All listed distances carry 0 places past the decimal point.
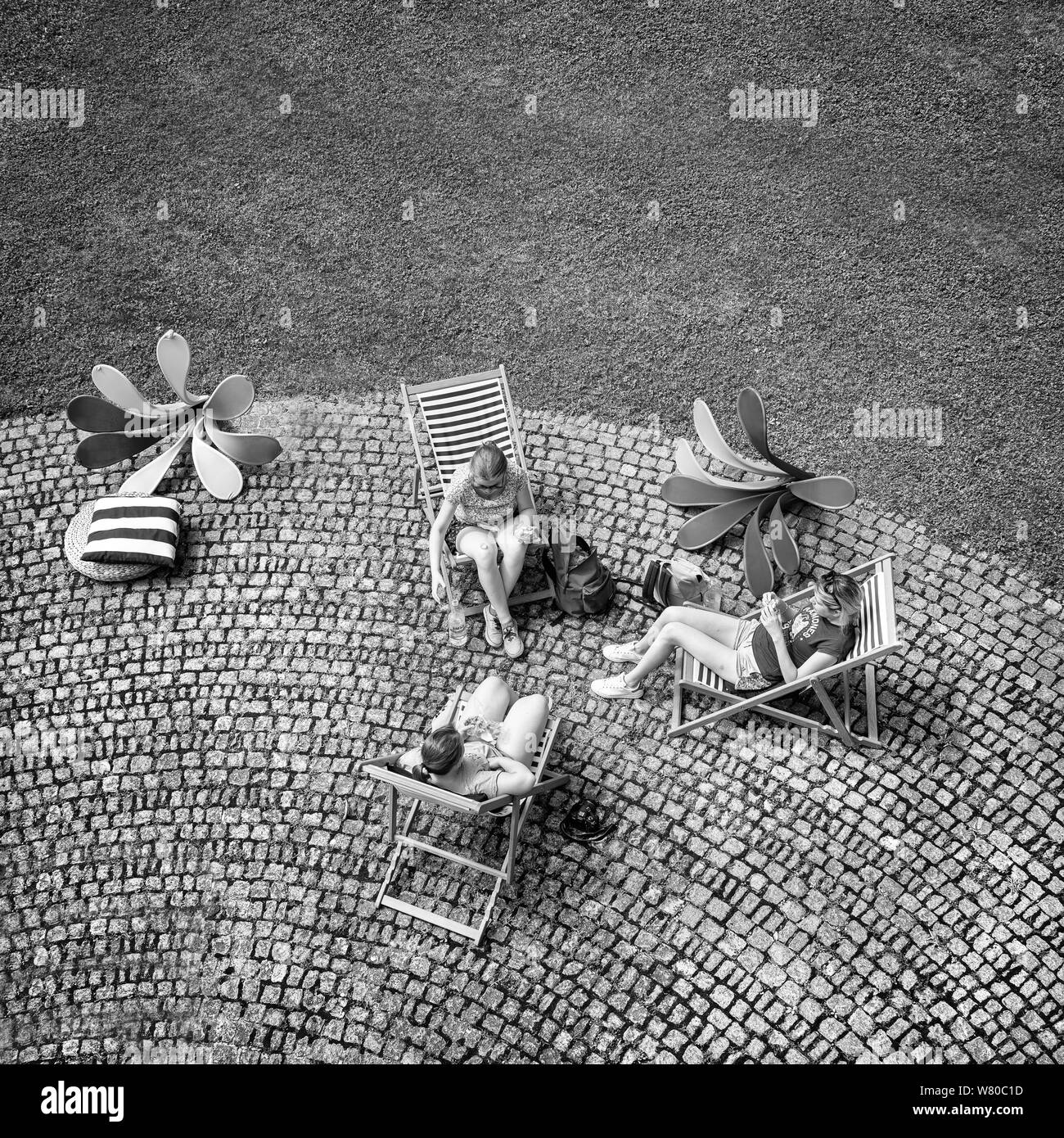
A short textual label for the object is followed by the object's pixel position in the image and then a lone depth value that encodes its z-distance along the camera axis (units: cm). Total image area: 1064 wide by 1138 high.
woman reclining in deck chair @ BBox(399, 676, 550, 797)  544
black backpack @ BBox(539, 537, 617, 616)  681
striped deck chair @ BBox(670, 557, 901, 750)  588
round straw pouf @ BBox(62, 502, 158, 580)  712
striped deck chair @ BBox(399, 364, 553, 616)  723
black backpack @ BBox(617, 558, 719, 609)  671
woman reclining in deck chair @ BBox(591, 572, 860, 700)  583
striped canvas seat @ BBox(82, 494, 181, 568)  703
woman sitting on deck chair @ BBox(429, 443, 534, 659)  658
